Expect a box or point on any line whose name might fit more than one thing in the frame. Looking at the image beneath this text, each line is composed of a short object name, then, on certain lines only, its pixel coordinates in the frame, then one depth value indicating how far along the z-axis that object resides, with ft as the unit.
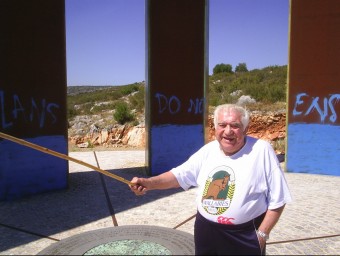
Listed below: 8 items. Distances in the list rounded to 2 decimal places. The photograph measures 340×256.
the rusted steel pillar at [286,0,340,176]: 24.71
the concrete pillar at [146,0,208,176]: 25.30
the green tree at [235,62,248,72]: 153.85
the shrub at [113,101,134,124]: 64.69
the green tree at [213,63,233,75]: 153.69
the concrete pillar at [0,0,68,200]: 19.07
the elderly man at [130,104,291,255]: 7.78
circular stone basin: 11.25
